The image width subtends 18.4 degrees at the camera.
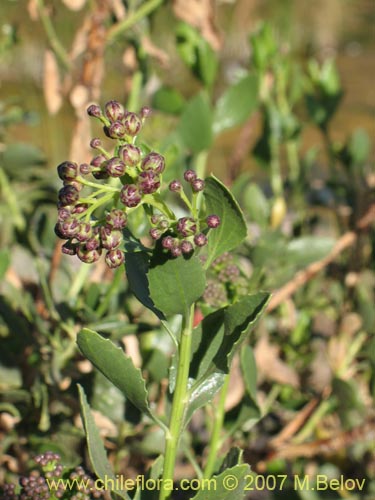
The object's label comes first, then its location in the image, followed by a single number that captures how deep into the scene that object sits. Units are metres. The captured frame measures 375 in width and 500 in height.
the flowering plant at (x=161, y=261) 0.29
